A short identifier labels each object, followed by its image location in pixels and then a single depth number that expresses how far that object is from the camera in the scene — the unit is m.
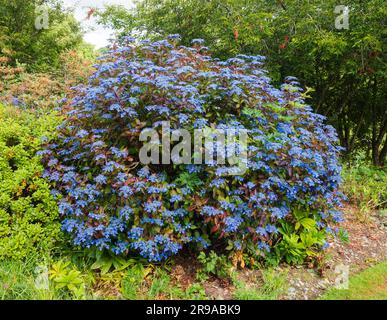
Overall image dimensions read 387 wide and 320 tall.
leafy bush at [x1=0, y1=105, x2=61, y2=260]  3.09
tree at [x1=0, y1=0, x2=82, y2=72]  8.12
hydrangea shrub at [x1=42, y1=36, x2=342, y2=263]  2.97
